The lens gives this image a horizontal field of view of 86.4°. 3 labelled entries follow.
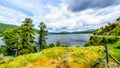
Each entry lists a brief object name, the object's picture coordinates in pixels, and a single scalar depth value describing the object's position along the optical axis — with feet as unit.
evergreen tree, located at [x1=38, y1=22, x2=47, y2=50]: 81.44
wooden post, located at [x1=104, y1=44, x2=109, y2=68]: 15.52
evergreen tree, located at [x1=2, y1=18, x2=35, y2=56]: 52.14
